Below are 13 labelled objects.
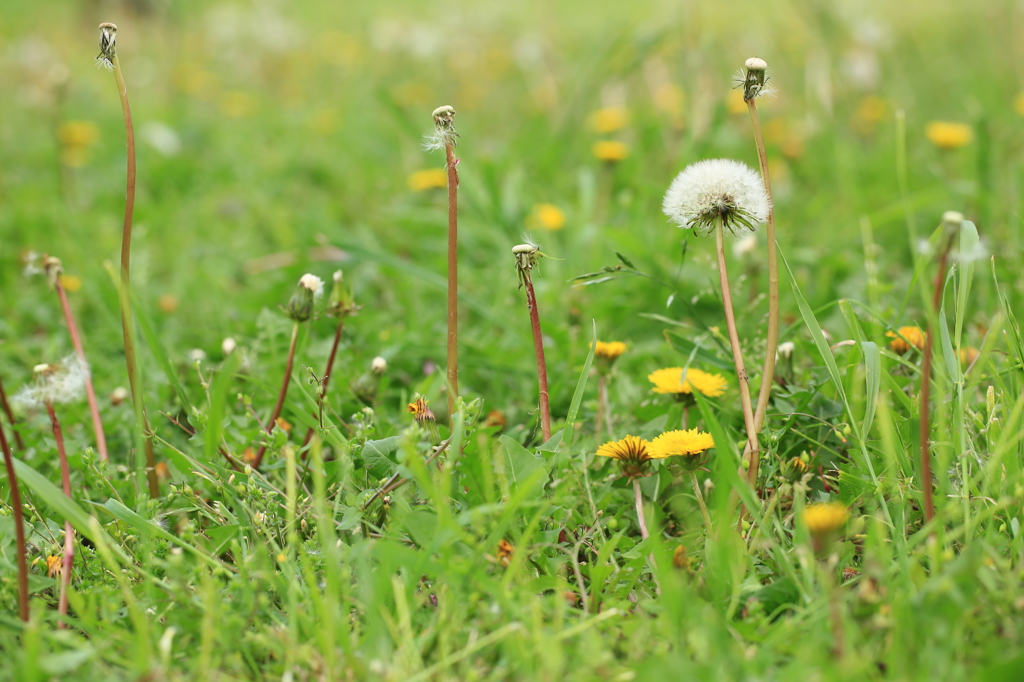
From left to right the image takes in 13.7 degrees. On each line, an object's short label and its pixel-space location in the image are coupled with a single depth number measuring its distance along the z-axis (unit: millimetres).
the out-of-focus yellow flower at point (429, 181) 2618
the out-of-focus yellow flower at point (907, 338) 1927
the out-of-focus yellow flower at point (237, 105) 4250
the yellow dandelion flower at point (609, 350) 1932
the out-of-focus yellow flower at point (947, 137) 2645
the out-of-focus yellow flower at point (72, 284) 2184
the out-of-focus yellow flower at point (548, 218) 2460
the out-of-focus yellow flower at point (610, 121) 3087
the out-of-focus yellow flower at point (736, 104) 2618
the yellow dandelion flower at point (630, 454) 1869
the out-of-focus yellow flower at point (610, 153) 2592
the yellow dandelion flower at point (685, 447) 1859
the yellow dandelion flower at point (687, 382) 1908
